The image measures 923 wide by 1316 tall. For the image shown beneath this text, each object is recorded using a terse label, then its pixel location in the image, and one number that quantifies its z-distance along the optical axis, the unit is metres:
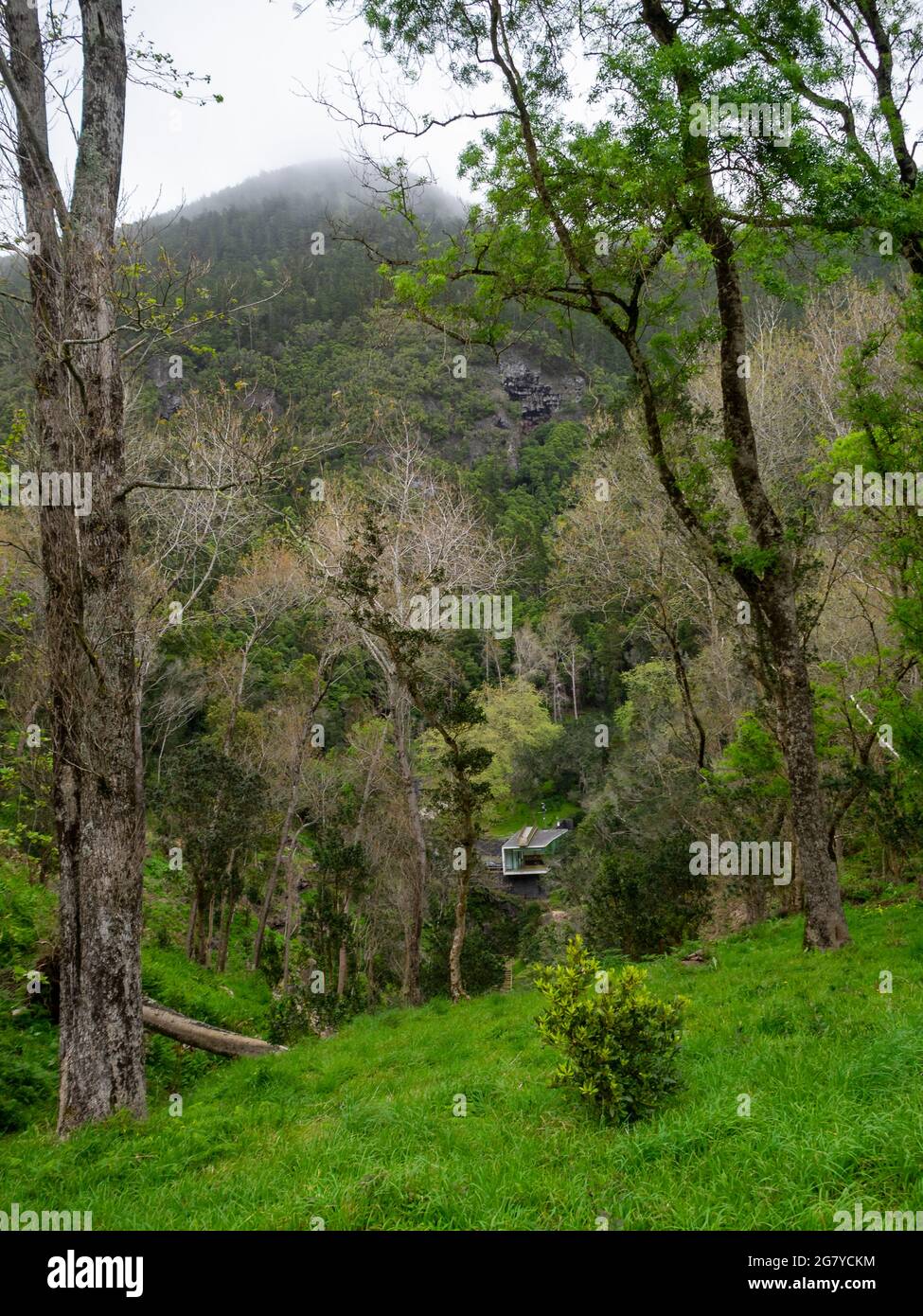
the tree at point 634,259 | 7.37
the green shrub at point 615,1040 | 4.25
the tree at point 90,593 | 5.81
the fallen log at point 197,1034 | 8.88
